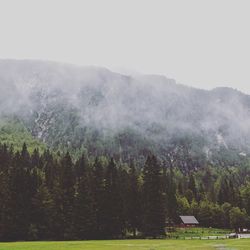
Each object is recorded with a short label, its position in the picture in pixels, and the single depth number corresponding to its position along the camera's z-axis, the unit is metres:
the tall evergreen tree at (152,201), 94.69
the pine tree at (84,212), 93.92
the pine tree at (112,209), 96.81
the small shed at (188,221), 165.00
